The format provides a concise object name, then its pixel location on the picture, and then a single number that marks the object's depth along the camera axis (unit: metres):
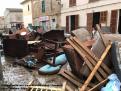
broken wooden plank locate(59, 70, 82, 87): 2.88
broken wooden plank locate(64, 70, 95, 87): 2.71
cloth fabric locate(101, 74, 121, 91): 2.30
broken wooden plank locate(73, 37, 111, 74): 2.81
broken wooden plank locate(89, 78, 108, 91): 2.50
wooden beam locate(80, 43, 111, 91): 2.50
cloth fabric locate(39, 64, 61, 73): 3.47
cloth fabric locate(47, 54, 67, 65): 3.83
